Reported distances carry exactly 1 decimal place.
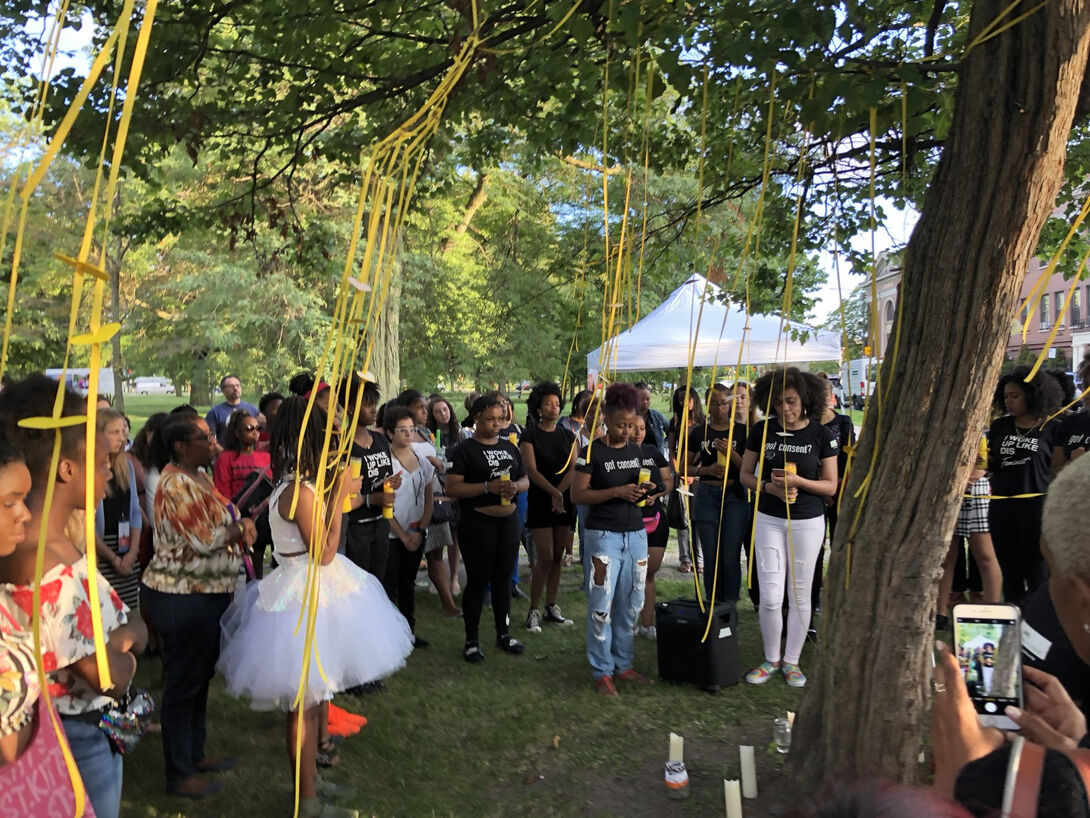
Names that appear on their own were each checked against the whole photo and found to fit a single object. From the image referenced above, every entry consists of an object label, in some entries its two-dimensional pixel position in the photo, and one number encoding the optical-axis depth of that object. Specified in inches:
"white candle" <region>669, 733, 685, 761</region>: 150.6
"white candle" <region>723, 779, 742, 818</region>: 134.8
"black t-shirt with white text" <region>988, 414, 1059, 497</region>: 231.0
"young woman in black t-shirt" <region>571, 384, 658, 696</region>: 195.5
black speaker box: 199.3
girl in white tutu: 133.1
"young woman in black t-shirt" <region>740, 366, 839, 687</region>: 201.8
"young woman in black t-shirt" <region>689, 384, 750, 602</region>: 239.9
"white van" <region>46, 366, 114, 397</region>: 569.6
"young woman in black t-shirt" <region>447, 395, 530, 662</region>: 222.2
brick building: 1360.7
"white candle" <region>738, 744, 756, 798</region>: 148.2
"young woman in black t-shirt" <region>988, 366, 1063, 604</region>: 231.0
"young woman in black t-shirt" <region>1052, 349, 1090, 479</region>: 221.5
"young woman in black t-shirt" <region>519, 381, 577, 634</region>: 247.9
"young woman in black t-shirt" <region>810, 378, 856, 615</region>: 228.6
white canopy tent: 390.3
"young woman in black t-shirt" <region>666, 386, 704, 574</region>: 306.8
